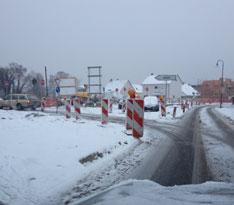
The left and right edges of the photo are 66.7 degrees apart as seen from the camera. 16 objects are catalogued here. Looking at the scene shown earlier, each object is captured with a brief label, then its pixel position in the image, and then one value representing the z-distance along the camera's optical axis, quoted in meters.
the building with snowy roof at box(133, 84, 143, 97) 86.03
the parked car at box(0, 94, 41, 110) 16.45
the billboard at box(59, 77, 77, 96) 24.30
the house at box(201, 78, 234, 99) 70.74
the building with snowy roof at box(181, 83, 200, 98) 77.69
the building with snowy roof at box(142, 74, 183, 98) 59.84
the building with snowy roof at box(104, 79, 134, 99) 64.00
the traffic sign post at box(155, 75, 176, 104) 15.46
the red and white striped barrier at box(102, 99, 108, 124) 8.16
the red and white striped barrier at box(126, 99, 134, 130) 6.66
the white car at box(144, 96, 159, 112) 19.14
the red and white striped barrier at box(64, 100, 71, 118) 10.20
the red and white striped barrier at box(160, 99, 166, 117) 12.92
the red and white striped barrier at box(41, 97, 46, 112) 15.70
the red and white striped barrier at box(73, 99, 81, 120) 9.42
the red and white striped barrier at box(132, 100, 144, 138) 6.34
